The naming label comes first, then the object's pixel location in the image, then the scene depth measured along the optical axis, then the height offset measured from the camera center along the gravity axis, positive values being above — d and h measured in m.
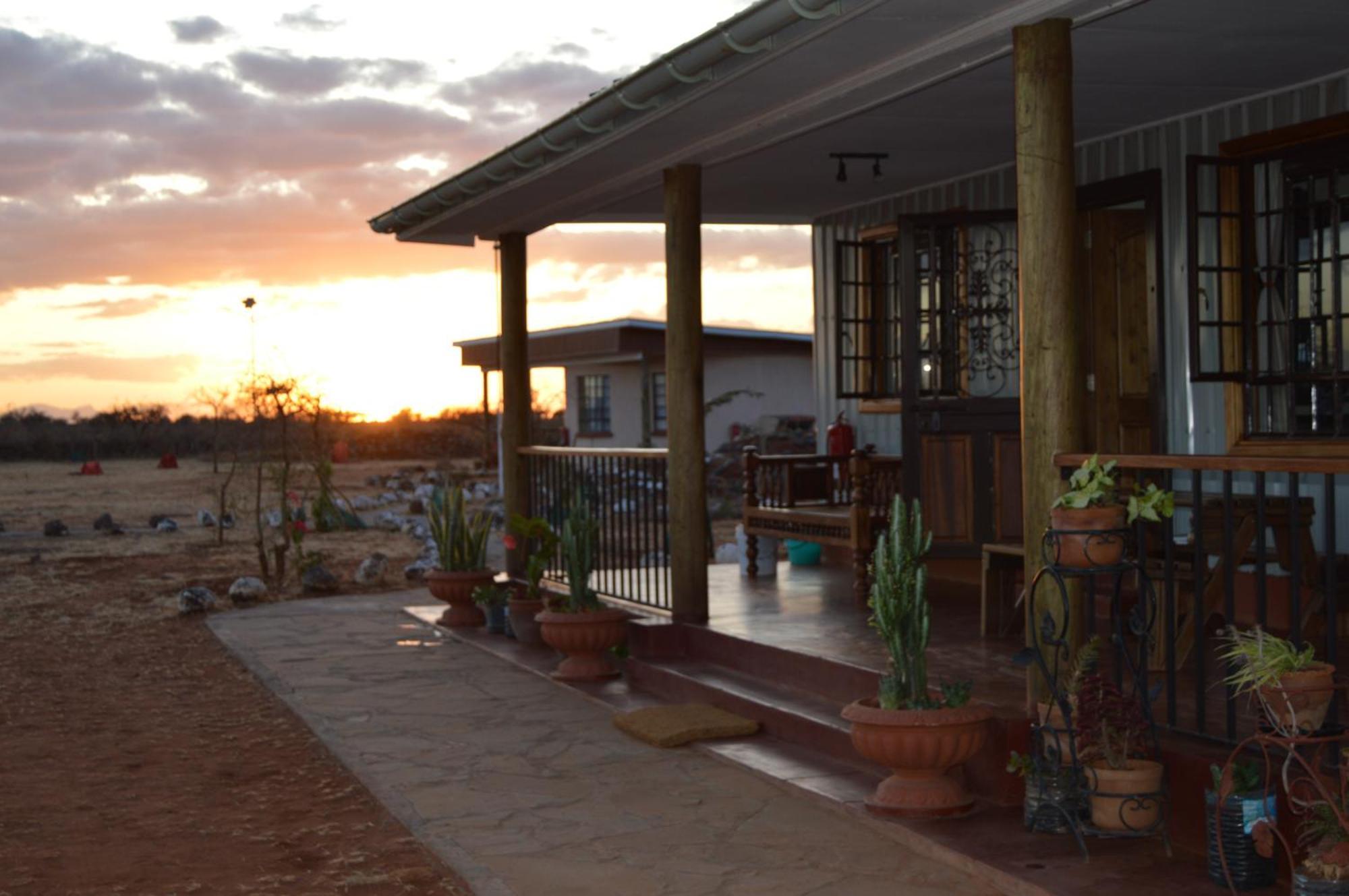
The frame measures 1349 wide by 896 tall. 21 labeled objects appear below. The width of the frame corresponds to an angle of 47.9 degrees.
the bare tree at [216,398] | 18.25 +0.58
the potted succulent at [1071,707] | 4.91 -0.94
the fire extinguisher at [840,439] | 10.88 -0.05
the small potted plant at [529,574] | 9.48 -0.86
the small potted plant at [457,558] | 10.85 -0.86
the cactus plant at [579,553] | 8.36 -0.64
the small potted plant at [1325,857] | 3.87 -1.12
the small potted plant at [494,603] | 10.45 -1.14
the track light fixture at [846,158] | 8.95 +1.62
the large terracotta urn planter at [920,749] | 5.26 -1.11
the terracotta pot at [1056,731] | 4.96 -1.00
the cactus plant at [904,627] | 5.39 -0.70
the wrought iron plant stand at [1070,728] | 4.77 -0.99
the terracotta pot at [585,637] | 8.44 -1.12
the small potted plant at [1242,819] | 4.25 -1.11
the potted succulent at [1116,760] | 4.72 -1.06
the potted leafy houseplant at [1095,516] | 4.94 -0.29
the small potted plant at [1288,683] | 4.07 -0.70
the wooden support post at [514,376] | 10.80 +0.45
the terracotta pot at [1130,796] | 4.72 -1.15
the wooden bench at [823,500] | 8.81 -0.45
